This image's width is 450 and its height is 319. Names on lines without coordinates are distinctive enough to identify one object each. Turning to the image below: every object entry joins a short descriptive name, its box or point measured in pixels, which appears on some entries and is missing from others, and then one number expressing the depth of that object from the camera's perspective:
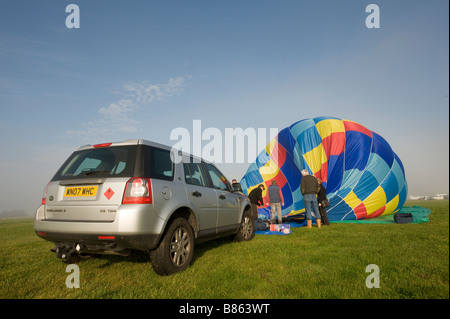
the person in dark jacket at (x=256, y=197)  12.16
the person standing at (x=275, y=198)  11.95
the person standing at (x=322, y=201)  11.19
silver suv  3.62
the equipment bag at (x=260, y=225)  9.46
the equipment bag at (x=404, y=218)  10.55
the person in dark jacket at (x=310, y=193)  10.30
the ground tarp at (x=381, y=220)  10.80
